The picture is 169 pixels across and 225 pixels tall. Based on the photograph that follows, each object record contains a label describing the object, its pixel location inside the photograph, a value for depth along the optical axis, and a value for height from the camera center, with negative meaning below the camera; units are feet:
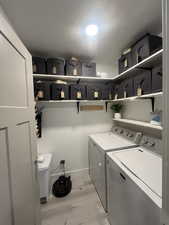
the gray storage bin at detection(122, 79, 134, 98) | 5.57 +1.03
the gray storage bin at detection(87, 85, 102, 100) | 6.98 +1.04
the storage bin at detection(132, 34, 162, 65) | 4.52 +2.66
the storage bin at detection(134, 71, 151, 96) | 4.49 +1.03
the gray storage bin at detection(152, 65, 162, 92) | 3.91 +1.04
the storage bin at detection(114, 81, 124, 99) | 6.44 +1.01
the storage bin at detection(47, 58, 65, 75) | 6.20 +2.45
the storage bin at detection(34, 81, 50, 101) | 6.09 +1.08
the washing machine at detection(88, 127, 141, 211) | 5.10 -1.98
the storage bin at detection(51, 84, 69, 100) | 6.36 +1.05
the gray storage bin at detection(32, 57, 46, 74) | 6.03 +2.48
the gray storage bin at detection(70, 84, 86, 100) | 6.72 +1.08
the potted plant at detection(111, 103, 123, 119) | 8.03 -0.02
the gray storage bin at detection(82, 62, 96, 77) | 6.81 +2.47
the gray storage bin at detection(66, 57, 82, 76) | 6.51 +2.52
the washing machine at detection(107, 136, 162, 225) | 2.50 -2.08
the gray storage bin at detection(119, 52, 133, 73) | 5.56 +2.48
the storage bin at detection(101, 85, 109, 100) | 7.24 +1.06
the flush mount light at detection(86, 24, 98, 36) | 4.58 +3.45
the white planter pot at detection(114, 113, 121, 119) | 7.76 -0.60
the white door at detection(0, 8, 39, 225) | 2.19 -0.62
